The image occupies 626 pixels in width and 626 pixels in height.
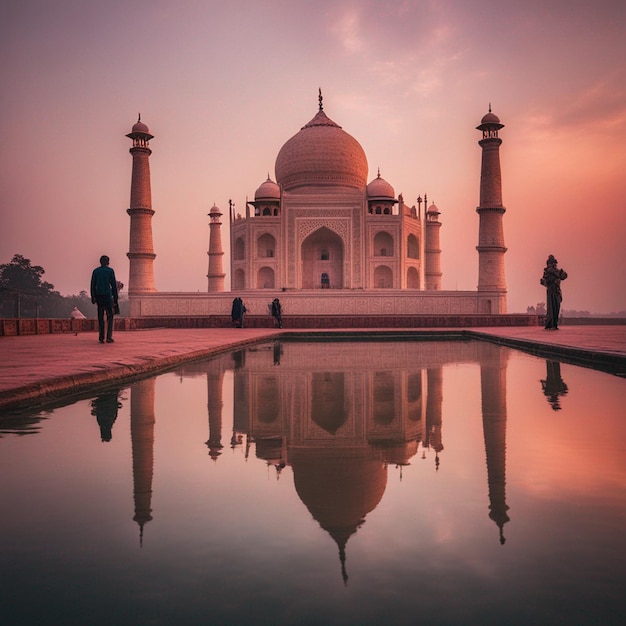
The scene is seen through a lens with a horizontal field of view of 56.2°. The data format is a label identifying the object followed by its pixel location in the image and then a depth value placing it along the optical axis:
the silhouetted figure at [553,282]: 13.00
